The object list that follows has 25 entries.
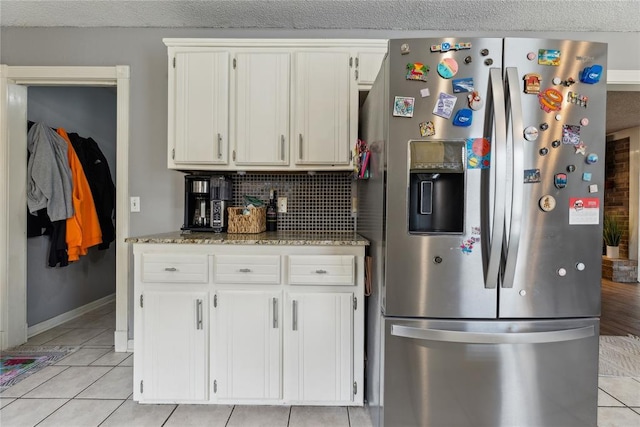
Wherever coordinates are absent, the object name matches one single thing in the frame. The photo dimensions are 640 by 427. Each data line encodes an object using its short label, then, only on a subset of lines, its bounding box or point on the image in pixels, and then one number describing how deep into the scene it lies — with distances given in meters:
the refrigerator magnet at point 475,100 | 1.35
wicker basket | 2.14
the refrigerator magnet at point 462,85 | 1.35
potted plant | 5.54
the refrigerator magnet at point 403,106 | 1.38
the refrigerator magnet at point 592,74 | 1.34
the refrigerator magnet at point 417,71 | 1.37
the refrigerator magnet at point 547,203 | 1.35
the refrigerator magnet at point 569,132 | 1.35
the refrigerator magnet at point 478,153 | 1.34
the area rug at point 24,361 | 2.11
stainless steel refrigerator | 1.34
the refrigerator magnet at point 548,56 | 1.34
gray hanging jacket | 2.62
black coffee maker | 2.20
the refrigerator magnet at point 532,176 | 1.35
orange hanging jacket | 2.74
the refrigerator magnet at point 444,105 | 1.36
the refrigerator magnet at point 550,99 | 1.34
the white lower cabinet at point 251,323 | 1.74
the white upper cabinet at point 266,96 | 2.15
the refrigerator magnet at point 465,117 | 1.35
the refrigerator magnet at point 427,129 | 1.37
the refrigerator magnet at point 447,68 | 1.35
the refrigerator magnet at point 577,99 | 1.34
